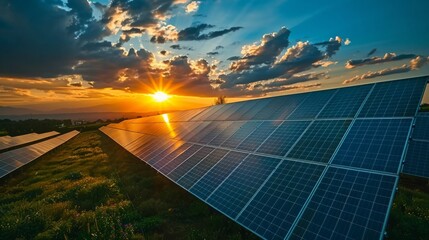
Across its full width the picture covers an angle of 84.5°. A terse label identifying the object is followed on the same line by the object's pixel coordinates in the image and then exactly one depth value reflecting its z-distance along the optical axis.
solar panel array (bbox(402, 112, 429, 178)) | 12.08
